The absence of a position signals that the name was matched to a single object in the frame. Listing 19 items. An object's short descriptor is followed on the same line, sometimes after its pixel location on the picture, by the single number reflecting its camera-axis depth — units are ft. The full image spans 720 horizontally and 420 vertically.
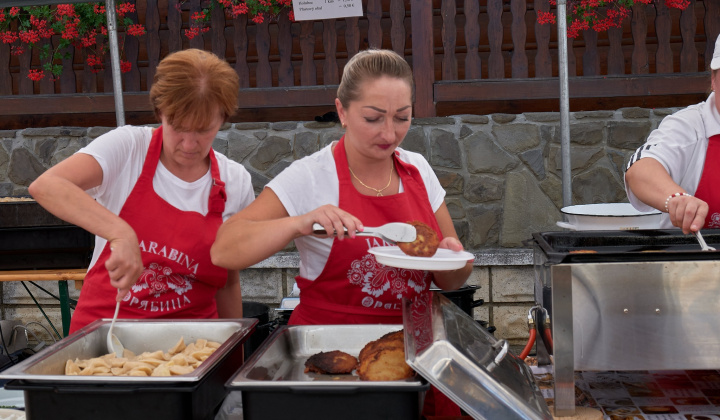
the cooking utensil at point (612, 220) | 9.47
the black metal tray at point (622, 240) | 6.29
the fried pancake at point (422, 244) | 5.95
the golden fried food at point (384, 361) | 4.87
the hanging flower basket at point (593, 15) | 17.02
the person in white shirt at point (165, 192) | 6.62
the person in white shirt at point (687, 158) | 7.72
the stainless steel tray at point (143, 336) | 5.36
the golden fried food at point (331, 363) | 5.28
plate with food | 5.46
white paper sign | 13.56
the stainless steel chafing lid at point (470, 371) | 4.40
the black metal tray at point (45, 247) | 10.96
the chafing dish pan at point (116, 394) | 4.58
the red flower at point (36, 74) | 18.88
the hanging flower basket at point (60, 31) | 18.24
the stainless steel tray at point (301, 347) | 5.23
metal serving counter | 5.15
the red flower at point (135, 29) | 18.22
